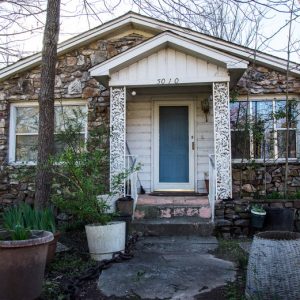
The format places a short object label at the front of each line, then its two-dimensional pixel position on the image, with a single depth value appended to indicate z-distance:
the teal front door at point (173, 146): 9.11
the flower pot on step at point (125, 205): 7.15
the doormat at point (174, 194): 8.55
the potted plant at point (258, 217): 6.89
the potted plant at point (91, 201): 5.39
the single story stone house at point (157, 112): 8.66
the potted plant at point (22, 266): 3.69
